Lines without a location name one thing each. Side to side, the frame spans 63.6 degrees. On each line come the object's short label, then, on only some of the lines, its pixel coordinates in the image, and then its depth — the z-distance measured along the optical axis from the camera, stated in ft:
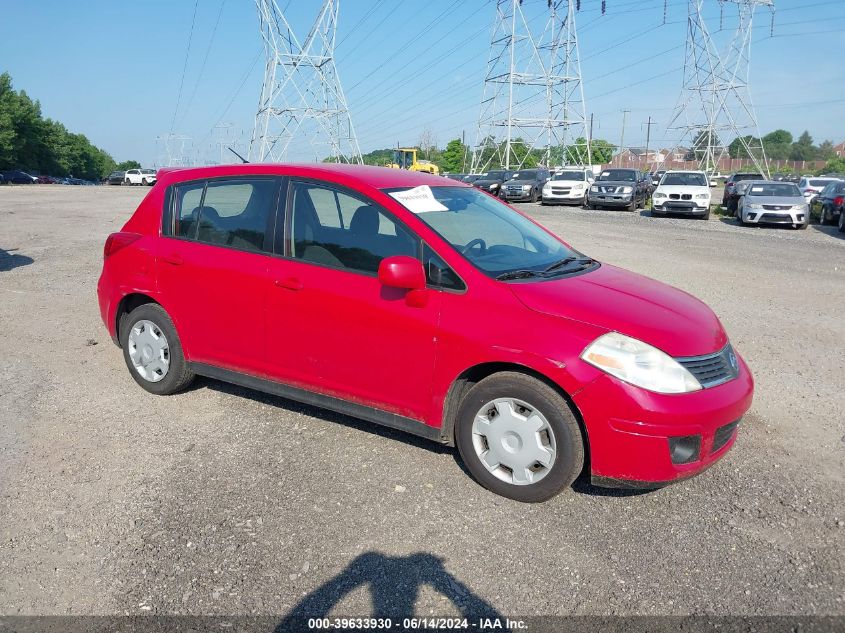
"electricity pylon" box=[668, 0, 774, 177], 190.01
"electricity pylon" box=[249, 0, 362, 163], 134.12
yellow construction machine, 173.17
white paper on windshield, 13.32
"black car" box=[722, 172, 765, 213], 86.26
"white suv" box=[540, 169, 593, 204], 100.32
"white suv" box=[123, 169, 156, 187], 195.00
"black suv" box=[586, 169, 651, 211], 91.97
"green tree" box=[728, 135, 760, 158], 194.98
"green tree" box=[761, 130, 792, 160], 394.93
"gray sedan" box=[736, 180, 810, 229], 67.51
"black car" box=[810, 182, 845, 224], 68.69
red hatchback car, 11.05
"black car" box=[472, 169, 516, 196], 116.67
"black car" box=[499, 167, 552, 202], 107.55
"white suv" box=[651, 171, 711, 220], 78.59
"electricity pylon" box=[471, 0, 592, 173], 179.63
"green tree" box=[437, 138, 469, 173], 304.30
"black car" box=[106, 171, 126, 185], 206.80
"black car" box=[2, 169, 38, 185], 197.98
